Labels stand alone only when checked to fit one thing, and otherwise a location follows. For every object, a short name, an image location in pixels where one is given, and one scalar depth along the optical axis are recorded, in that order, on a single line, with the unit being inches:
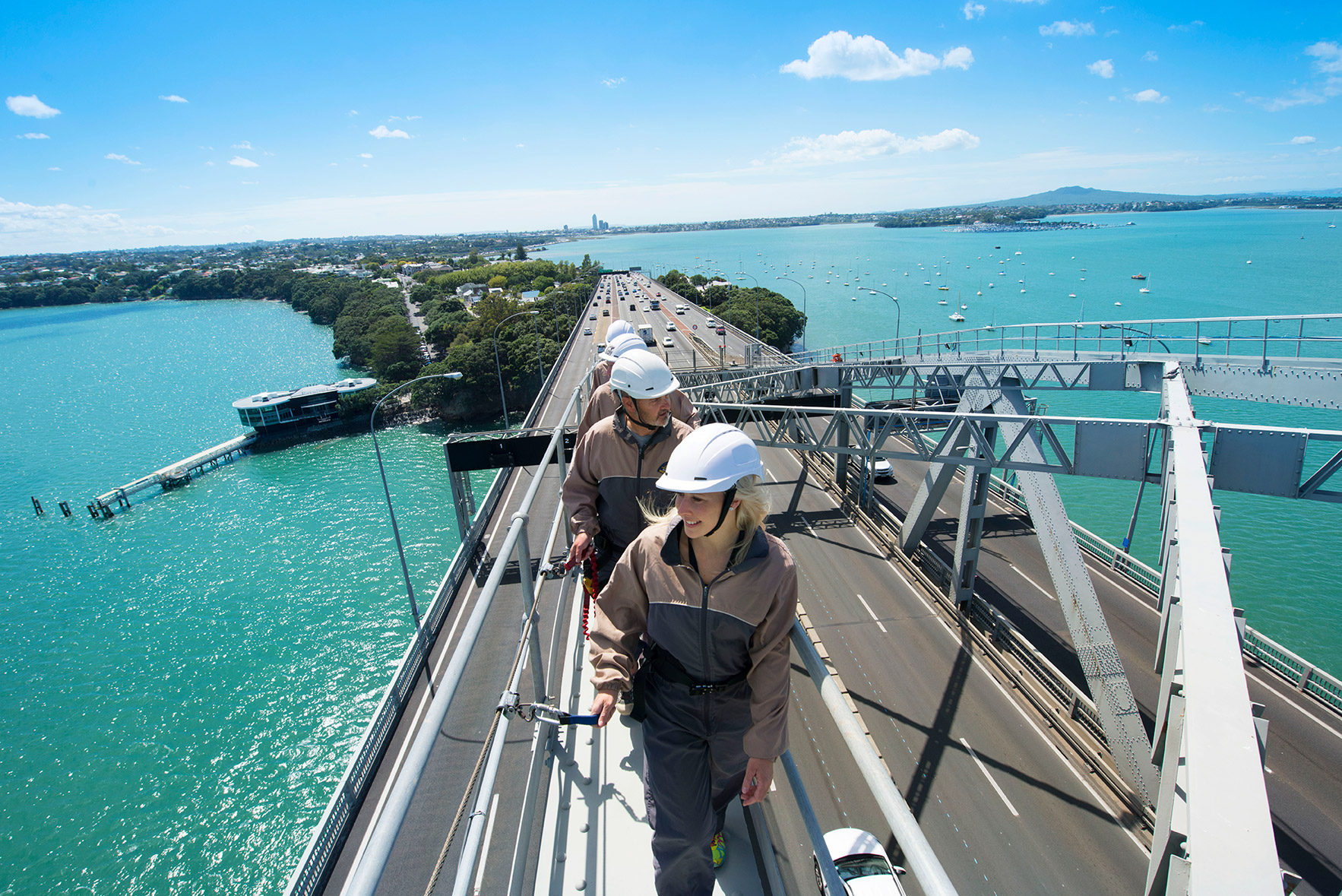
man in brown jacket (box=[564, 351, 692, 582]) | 163.9
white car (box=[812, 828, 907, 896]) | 353.7
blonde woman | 106.3
